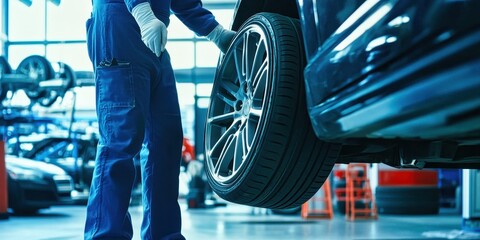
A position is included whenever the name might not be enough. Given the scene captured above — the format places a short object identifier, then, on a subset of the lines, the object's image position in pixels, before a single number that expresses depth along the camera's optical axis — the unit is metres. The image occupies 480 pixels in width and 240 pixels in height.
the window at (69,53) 12.05
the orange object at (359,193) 7.68
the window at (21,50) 12.99
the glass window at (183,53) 13.30
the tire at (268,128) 1.42
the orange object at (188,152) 11.08
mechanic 1.94
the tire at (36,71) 9.14
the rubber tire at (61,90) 9.32
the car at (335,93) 0.82
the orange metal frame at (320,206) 7.60
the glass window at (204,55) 13.20
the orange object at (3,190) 6.05
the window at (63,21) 11.04
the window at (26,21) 12.12
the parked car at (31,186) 6.45
